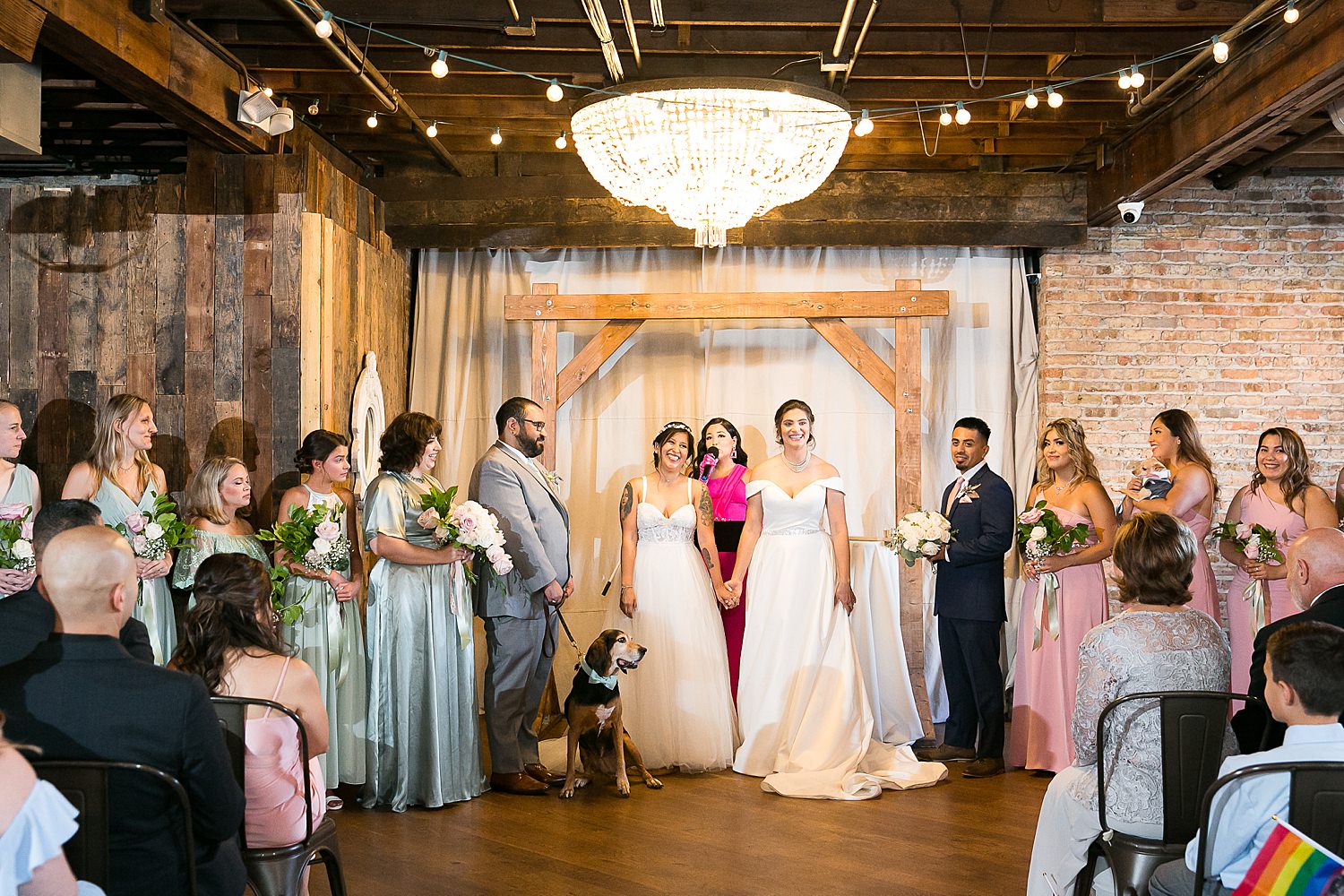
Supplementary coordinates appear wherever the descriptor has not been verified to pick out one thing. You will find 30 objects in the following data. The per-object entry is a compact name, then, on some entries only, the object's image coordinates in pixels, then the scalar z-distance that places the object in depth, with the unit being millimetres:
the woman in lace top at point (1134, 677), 3350
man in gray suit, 5652
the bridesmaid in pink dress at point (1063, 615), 5949
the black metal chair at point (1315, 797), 2529
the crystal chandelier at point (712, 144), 4324
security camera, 7098
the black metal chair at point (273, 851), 3020
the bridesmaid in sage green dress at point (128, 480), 5184
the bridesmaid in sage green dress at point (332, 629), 5328
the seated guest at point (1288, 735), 2609
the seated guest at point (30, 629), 2900
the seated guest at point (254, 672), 3176
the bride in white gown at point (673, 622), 6043
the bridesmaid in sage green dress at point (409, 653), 5309
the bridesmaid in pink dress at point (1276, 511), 5879
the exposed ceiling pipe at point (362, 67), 4648
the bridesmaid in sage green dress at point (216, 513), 5227
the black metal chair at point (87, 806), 2314
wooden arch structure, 7164
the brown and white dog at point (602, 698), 5395
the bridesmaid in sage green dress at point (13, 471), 5008
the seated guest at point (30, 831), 1954
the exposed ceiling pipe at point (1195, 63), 4566
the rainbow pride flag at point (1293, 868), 2203
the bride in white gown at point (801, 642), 5891
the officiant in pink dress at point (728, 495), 6875
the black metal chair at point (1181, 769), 3225
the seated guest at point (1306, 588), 3250
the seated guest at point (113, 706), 2359
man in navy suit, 6051
